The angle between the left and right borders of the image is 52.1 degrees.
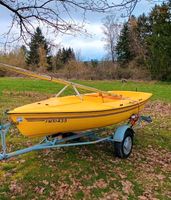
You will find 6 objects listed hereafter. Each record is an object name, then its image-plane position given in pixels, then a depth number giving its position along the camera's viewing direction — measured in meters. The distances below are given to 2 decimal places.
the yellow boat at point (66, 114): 2.93
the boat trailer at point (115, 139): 3.19
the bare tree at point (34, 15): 3.22
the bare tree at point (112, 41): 27.44
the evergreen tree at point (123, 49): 25.94
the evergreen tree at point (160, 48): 19.35
